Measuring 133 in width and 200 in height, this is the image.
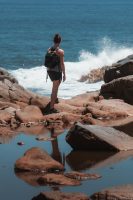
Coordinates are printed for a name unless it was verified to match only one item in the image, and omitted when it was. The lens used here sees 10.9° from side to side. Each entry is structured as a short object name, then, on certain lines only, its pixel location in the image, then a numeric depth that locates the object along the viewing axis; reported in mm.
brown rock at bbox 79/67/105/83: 28831
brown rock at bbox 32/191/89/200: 8688
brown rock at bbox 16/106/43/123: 14711
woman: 14844
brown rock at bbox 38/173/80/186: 9586
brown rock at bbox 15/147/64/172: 10297
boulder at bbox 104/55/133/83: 19328
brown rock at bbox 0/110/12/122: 14573
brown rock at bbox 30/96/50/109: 15959
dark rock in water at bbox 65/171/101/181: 9922
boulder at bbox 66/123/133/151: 11695
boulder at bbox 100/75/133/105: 17391
